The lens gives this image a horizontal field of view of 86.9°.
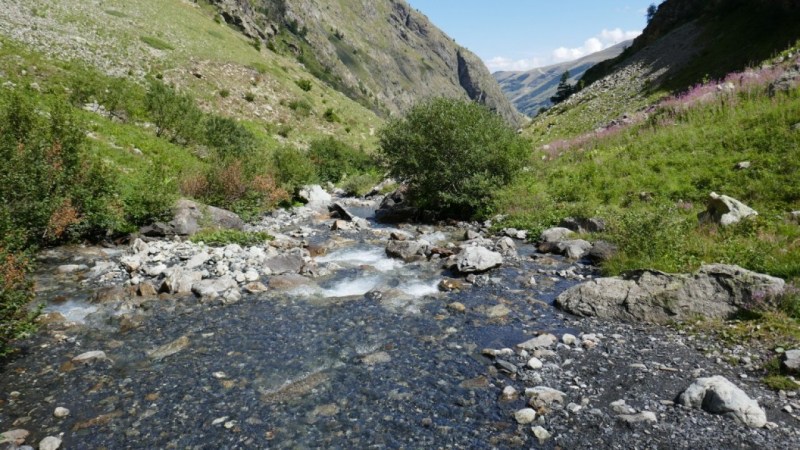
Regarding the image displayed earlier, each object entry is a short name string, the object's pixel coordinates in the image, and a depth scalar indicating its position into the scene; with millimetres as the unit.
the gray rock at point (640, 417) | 6918
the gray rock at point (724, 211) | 14430
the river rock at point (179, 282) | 13367
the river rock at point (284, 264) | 15523
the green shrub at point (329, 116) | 61125
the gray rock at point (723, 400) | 6640
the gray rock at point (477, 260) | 15078
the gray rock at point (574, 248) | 16219
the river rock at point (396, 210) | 26922
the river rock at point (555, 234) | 18177
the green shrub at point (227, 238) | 18156
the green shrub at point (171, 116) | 30297
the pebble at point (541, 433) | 6758
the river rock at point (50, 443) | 6629
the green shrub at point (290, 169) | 30469
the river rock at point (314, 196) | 31225
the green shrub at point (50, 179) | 14500
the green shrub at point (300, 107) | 56969
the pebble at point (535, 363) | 8755
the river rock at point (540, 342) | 9594
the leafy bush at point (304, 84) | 65312
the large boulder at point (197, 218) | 18989
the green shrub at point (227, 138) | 31375
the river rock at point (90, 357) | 9281
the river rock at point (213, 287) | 13117
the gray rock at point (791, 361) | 7656
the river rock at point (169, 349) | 9672
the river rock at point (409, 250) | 17688
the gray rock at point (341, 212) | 25688
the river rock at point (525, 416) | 7168
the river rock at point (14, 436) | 6699
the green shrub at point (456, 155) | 24516
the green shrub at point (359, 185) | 38562
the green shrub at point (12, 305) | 8492
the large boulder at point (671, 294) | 10039
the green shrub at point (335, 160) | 45469
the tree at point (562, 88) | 116900
